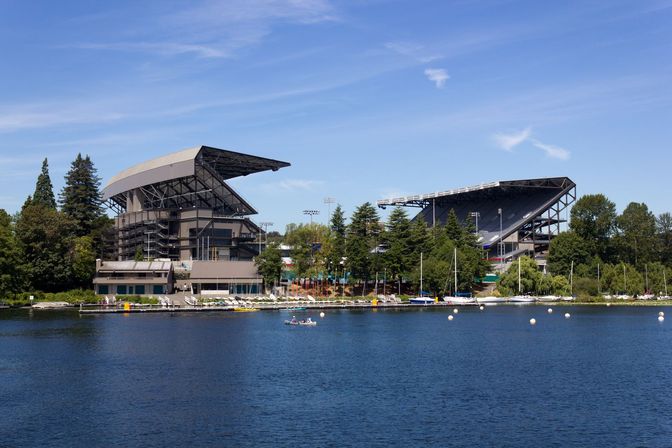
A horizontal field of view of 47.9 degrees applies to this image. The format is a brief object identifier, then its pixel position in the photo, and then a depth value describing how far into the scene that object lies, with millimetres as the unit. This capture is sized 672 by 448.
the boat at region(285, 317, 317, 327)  98000
